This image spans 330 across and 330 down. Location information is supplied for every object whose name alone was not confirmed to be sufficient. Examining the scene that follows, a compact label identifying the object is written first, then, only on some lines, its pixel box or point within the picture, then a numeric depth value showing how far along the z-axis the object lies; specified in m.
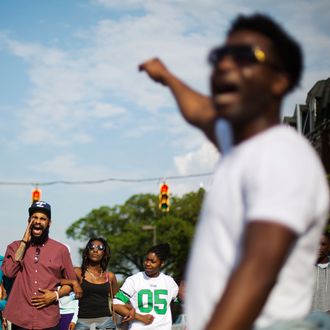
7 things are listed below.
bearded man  7.68
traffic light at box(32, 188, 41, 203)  29.61
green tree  64.56
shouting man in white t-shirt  1.67
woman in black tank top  9.69
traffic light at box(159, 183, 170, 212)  26.65
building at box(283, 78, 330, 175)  35.75
